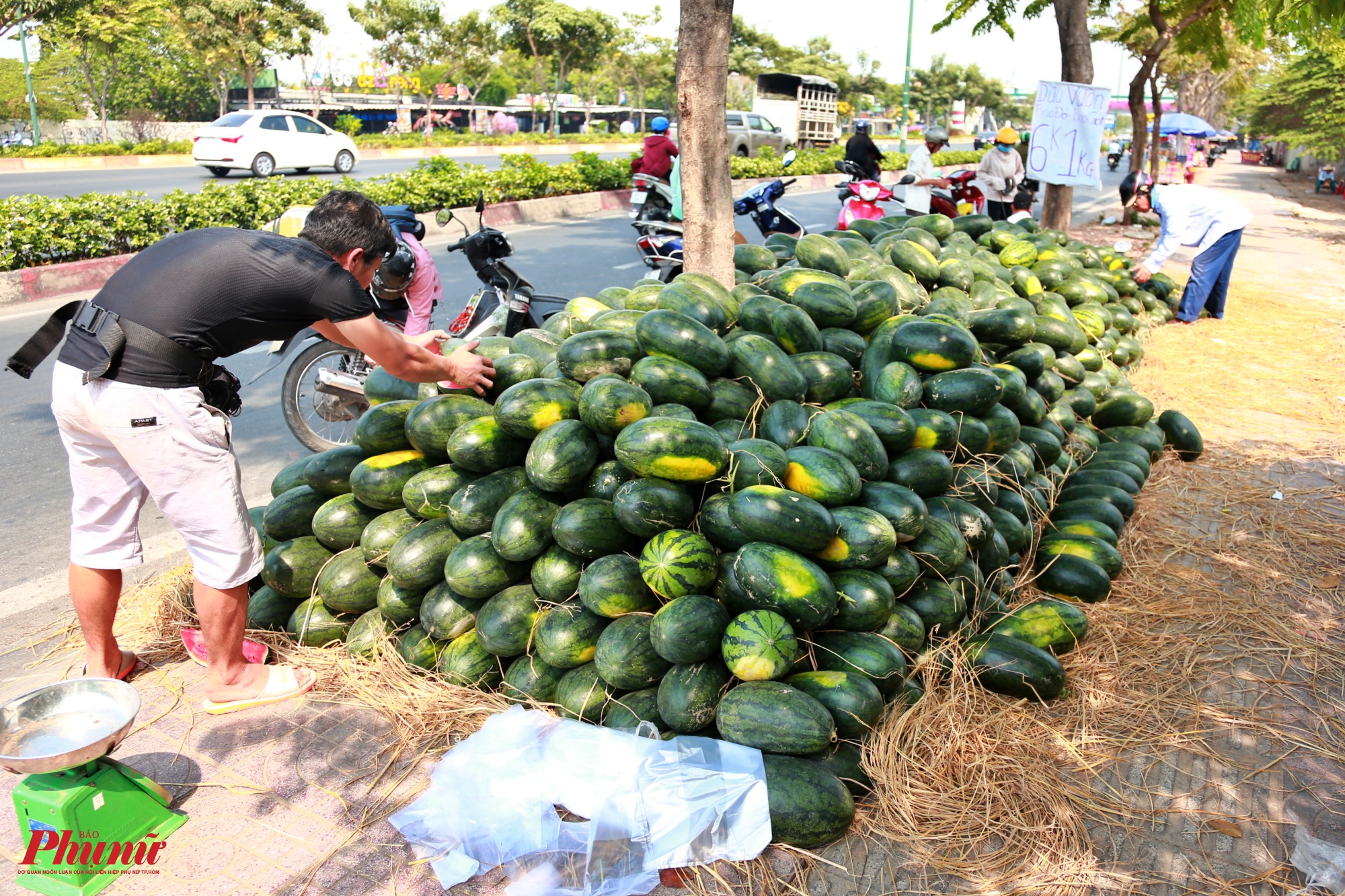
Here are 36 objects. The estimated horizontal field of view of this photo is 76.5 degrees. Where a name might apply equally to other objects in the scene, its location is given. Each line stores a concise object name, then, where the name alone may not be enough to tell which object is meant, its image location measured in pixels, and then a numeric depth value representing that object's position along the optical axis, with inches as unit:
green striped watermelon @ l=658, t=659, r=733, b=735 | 102.9
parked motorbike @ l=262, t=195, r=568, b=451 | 214.7
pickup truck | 1241.4
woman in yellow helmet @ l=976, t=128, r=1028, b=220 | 488.7
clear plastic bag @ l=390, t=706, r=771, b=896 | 91.4
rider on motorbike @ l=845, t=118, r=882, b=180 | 561.0
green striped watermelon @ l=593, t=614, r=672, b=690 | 108.2
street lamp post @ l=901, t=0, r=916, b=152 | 1092.5
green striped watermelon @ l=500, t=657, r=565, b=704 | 118.0
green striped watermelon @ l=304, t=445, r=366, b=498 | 145.3
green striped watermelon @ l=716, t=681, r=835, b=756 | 98.3
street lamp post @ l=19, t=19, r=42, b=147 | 1122.7
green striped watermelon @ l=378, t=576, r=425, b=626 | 130.7
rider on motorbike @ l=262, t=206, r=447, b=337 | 208.2
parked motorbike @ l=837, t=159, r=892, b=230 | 409.7
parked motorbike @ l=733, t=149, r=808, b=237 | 377.7
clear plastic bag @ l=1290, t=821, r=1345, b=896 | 91.7
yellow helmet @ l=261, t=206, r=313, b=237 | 189.0
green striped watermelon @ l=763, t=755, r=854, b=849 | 94.3
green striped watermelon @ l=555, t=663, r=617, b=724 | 112.2
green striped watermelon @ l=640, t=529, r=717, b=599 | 109.5
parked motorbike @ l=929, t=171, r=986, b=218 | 473.7
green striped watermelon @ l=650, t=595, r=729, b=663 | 104.1
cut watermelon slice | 131.4
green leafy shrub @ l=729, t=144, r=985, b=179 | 901.3
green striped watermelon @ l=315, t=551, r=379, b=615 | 135.6
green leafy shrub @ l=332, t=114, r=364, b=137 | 1400.1
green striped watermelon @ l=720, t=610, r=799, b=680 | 103.2
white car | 817.5
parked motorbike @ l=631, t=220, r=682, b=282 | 334.6
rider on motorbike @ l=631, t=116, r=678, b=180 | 486.6
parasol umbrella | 1081.4
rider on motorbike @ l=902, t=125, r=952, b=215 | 450.3
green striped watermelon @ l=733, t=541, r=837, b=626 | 107.4
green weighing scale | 88.2
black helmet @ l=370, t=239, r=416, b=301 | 206.7
